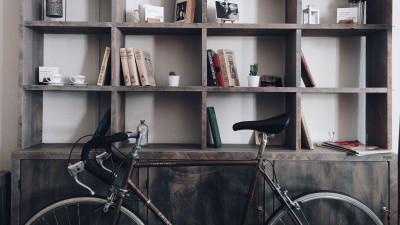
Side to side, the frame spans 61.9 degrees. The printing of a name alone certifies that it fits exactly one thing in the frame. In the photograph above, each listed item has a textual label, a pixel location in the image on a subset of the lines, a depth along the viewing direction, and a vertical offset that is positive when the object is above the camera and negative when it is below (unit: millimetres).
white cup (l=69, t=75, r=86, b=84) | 2180 +188
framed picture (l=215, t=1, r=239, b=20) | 2172 +643
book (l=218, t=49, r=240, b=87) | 2178 +267
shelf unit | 2068 +337
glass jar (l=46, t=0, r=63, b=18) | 2165 +649
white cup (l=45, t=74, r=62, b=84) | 2162 +191
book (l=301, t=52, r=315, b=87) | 2178 +229
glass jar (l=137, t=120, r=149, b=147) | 2236 -159
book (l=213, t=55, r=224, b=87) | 2172 +250
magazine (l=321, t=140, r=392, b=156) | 2008 -241
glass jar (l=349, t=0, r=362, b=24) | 2196 +693
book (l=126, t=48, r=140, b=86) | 2129 +259
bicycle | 1677 -501
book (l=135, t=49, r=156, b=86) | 2137 +263
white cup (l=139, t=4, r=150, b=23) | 2176 +629
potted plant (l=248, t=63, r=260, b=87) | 2133 +197
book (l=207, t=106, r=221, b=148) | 2168 -109
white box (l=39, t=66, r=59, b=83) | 2232 +244
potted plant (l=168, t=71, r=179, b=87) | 2164 +190
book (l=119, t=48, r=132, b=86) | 2133 +262
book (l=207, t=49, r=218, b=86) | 2164 +264
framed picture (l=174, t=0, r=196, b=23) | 2184 +642
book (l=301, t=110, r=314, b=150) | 2132 -178
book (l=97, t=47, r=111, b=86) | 2133 +249
